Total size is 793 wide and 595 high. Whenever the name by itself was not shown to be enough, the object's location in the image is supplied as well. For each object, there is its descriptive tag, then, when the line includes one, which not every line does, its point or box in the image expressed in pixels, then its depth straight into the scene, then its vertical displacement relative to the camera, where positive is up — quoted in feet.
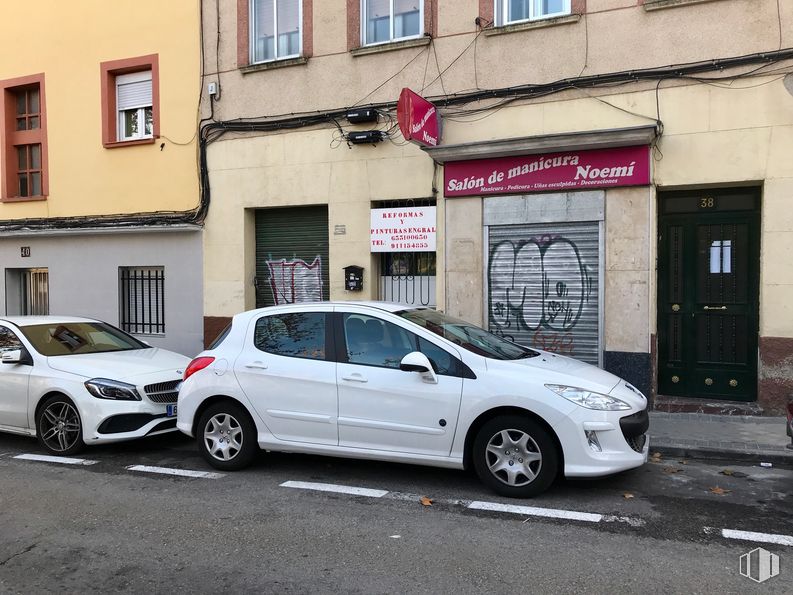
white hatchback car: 17.02 -3.31
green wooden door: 28.32 -0.79
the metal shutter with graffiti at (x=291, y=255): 36.81 +1.26
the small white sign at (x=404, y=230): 33.32 +2.39
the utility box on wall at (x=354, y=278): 34.63 -0.02
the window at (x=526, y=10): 30.66 +12.36
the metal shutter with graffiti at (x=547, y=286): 30.12 -0.46
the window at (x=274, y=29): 36.65 +13.77
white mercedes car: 22.38 -3.80
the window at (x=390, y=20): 33.68 +13.08
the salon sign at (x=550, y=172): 28.58 +4.67
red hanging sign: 28.86 +7.06
